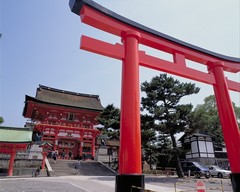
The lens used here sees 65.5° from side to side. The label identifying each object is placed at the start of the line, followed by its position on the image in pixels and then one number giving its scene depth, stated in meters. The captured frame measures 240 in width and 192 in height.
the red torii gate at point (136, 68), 4.01
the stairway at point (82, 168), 17.78
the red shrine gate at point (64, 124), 23.72
